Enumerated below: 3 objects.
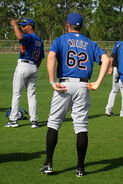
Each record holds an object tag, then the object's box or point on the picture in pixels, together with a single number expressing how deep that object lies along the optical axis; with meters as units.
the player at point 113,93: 18.29
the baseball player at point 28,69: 15.14
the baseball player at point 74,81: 9.52
